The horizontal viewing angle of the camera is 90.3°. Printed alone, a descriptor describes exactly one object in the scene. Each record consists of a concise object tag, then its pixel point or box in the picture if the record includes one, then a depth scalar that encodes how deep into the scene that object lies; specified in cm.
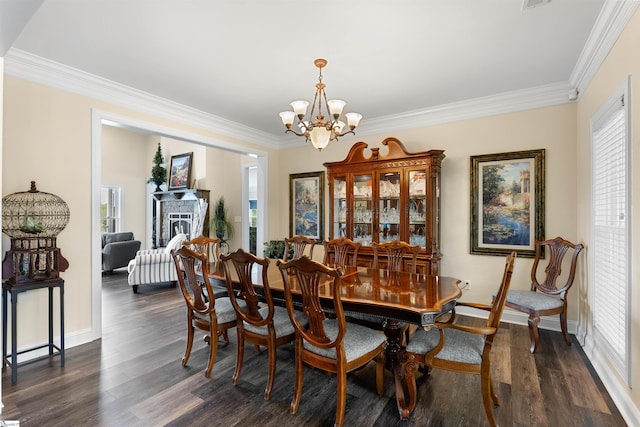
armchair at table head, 187
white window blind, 212
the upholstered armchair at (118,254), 639
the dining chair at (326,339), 186
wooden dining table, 191
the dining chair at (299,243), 391
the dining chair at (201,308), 246
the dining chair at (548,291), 298
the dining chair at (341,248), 351
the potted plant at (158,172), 775
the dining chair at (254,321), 222
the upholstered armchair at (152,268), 507
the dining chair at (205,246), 342
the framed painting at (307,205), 529
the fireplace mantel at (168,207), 705
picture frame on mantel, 742
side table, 250
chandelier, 266
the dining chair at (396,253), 329
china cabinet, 389
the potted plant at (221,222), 691
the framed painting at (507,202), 361
